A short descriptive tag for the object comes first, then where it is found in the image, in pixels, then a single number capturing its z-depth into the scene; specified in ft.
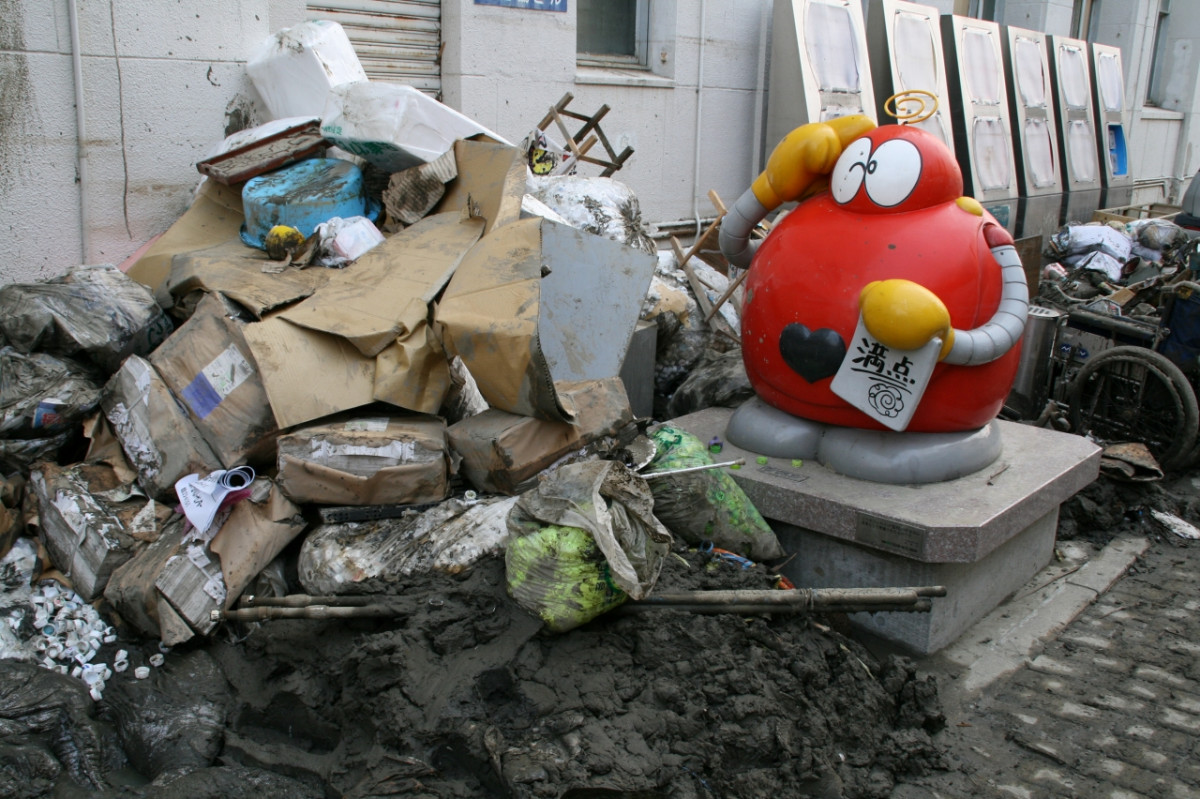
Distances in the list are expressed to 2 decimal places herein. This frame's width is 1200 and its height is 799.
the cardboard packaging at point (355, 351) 11.14
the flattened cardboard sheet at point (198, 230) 14.10
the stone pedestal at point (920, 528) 11.34
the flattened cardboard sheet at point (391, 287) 11.50
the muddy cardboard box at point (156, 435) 11.17
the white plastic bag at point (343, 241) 13.69
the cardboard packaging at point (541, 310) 10.78
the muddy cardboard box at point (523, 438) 11.03
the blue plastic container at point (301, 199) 14.44
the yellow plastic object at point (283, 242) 13.85
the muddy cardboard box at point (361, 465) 10.73
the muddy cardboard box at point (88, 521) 10.61
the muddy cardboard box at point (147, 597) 10.03
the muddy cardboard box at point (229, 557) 10.18
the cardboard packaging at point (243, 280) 12.26
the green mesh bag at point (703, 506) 11.35
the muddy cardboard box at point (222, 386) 11.14
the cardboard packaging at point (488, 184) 13.16
